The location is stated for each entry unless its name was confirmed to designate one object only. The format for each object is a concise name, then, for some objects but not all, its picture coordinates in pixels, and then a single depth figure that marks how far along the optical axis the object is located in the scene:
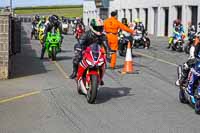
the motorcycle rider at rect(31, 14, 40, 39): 41.25
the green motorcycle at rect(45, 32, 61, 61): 21.88
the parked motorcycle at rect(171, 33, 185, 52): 28.72
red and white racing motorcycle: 11.23
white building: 46.19
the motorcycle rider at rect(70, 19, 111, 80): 12.15
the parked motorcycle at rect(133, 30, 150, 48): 30.38
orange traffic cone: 17.61
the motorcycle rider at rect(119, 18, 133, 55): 24.34
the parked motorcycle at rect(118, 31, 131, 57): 24.34
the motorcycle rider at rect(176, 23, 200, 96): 10.79
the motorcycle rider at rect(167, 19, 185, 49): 28.82
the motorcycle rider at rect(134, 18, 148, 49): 29.89
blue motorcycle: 10.30
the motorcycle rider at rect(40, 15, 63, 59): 21.73
